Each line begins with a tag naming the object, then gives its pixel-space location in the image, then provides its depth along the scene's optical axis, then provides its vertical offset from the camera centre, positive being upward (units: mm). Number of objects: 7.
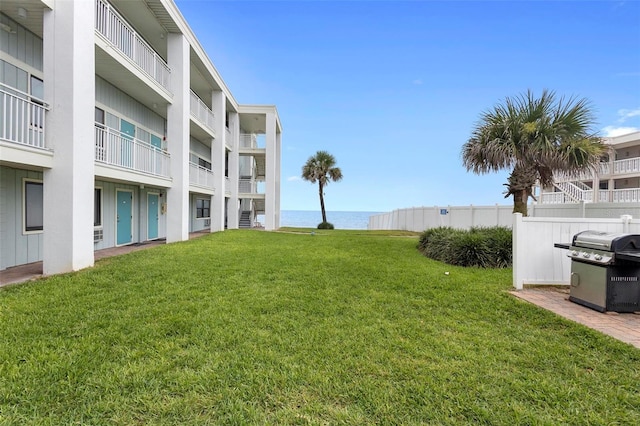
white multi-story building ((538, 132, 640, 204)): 20453 +2414
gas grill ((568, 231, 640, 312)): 4059 -878
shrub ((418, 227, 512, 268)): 8016 -1087
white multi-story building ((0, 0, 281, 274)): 6574 +2418
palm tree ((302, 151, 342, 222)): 28328 +3864
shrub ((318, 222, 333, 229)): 26891 -1405
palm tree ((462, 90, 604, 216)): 9039 +2244
